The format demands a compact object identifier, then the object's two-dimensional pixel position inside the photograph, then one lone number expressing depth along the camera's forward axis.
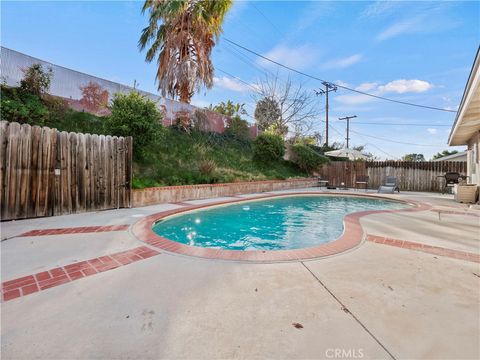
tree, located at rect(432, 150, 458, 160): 30.20
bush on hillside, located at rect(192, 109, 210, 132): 13.28
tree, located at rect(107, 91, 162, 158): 6.97
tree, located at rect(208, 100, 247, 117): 20.55
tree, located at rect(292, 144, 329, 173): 15.93
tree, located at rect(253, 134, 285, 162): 14.29
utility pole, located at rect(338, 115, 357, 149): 25.39
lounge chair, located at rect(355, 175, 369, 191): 13.22
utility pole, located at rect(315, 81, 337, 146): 20.53
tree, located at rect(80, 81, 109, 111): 9.42
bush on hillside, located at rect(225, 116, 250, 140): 15.45
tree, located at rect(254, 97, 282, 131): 20.20
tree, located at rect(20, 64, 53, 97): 7.46
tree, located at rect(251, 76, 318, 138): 19.75
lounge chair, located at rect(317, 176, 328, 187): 15.42
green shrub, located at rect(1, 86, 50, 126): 6.31
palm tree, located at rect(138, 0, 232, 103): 10.89
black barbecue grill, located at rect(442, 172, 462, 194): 10.35
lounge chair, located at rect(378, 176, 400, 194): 11.85
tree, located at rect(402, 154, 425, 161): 31.12
